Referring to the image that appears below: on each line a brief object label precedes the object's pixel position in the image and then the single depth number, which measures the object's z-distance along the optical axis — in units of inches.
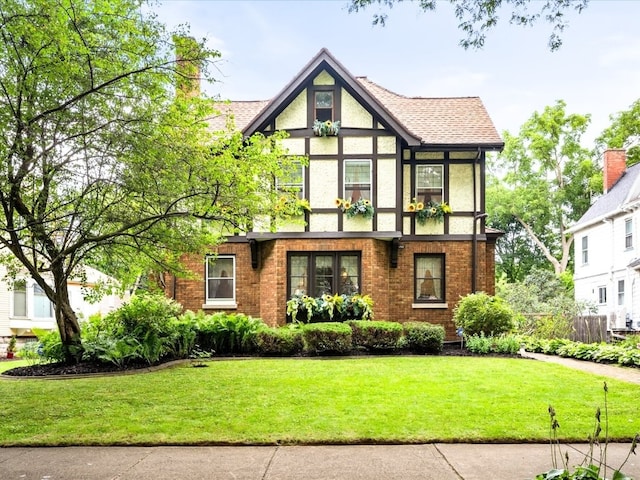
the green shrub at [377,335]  549.0
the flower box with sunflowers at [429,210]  690.8
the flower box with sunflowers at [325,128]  674.2
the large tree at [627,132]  1286.9
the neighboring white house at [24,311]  861.2
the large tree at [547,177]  1387.8
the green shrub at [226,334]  545.0
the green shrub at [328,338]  530.9
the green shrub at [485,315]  597.3
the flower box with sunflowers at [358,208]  660.1
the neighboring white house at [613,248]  943.7
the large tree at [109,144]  279.9
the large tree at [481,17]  221.5
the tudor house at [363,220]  669.9
